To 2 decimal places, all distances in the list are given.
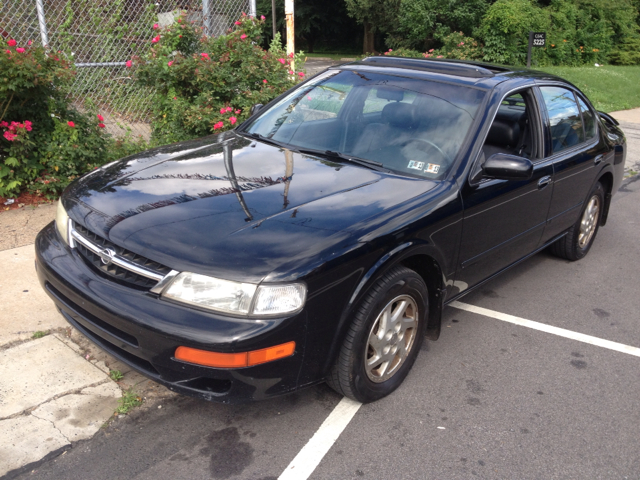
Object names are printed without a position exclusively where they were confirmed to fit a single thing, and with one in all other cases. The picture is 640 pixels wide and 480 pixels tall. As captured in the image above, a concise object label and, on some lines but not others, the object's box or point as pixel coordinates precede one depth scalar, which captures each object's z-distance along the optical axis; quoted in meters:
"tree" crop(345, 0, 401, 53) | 28.31
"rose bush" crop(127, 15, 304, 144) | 6.66
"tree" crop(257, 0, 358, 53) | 38.44
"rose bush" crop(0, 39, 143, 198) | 5.34
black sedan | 2.53
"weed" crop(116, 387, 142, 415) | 3.02
